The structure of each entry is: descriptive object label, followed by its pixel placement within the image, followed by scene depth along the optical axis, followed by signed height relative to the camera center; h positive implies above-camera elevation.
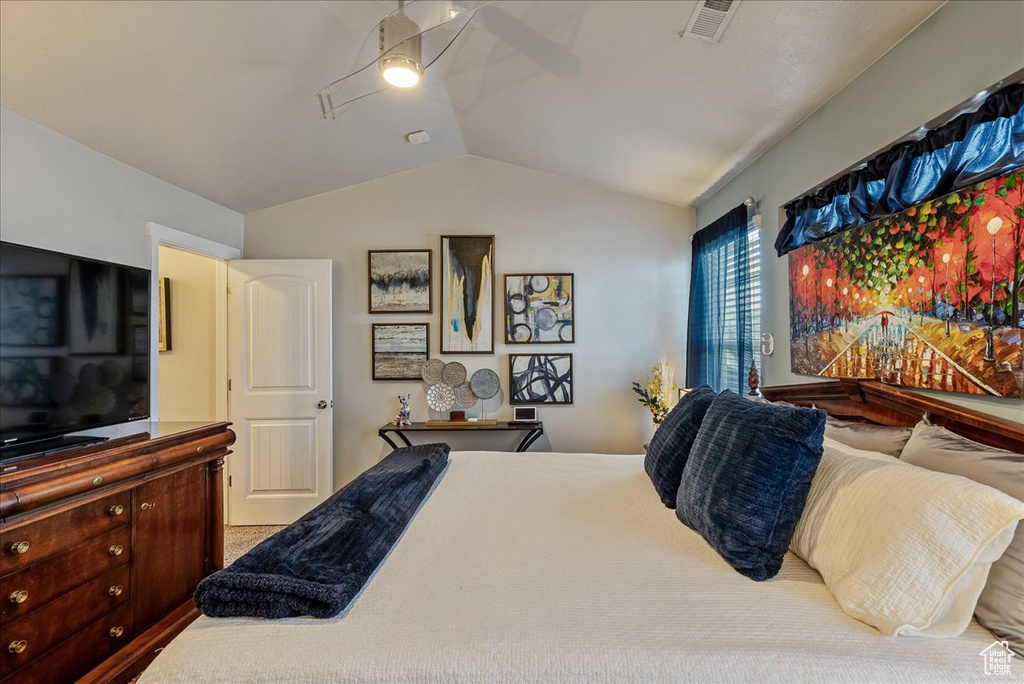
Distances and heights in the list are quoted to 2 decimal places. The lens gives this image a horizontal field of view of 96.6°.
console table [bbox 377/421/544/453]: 3.31 -0.60
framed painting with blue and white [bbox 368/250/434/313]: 3.59 +0.52
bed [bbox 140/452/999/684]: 0.84 -0.58
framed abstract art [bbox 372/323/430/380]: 3.58 +0.00
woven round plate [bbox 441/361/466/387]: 3.55 -0.22
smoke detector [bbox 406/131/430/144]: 3.08 +1.43
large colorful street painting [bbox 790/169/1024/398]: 1.21 +0.15
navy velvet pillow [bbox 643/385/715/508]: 1.68 -0.38
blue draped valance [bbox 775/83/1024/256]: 1.18 +0.55
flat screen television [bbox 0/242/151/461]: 1.68 +0.00
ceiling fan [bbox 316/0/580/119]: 1.55 +1.17
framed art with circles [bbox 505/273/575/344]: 3.59 +0.30
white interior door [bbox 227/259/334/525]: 3.40 -0.31
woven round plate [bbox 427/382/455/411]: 3.51 -0.39
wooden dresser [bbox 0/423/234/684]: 1.42 -0.77
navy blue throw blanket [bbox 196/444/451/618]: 0.98 -0.53
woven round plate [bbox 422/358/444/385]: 3.55 -0.19
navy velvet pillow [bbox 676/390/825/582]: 1.16 -0.38
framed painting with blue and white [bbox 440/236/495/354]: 3.58 +0.32
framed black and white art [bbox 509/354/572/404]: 3.57 -0.26
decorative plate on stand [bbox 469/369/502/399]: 3.54 -0.30
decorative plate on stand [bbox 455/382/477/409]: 3.55 -0.40
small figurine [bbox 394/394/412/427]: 3.44 -0.54
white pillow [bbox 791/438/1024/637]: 0.89 -0.43
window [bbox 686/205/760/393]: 2.68 +0.24
